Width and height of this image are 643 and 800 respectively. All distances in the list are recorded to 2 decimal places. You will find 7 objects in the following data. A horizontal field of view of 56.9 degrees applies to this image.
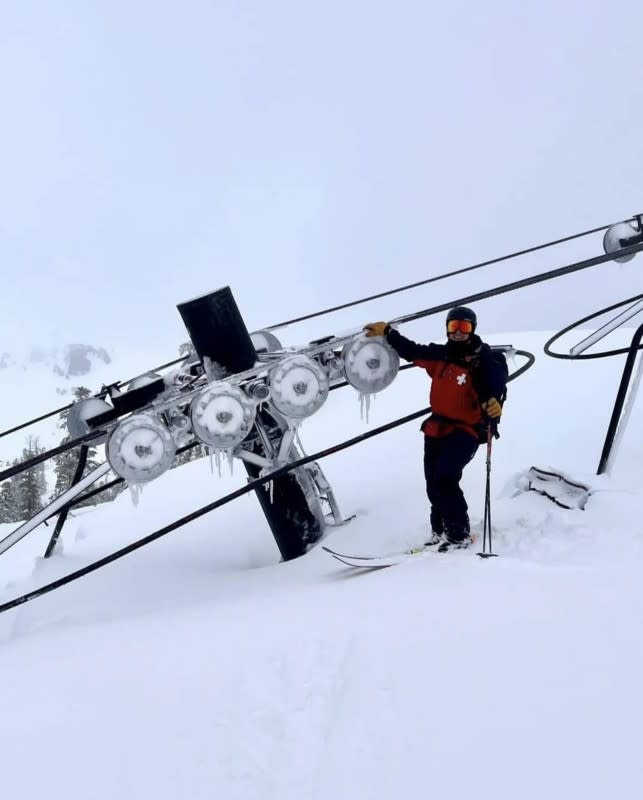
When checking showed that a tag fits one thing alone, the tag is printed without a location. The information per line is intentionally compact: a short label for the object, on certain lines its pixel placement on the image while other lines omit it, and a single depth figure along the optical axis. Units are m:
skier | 5.51
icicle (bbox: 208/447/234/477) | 6.12
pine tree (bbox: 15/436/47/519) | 27.58
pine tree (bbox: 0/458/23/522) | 30.29
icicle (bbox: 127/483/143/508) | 5.89
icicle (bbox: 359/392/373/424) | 6.42
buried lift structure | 5.87
